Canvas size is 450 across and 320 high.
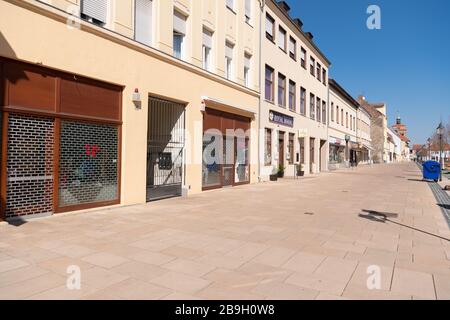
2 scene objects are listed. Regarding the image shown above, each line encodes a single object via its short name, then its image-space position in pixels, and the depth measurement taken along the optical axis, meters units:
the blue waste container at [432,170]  21.55
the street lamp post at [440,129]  24.68
